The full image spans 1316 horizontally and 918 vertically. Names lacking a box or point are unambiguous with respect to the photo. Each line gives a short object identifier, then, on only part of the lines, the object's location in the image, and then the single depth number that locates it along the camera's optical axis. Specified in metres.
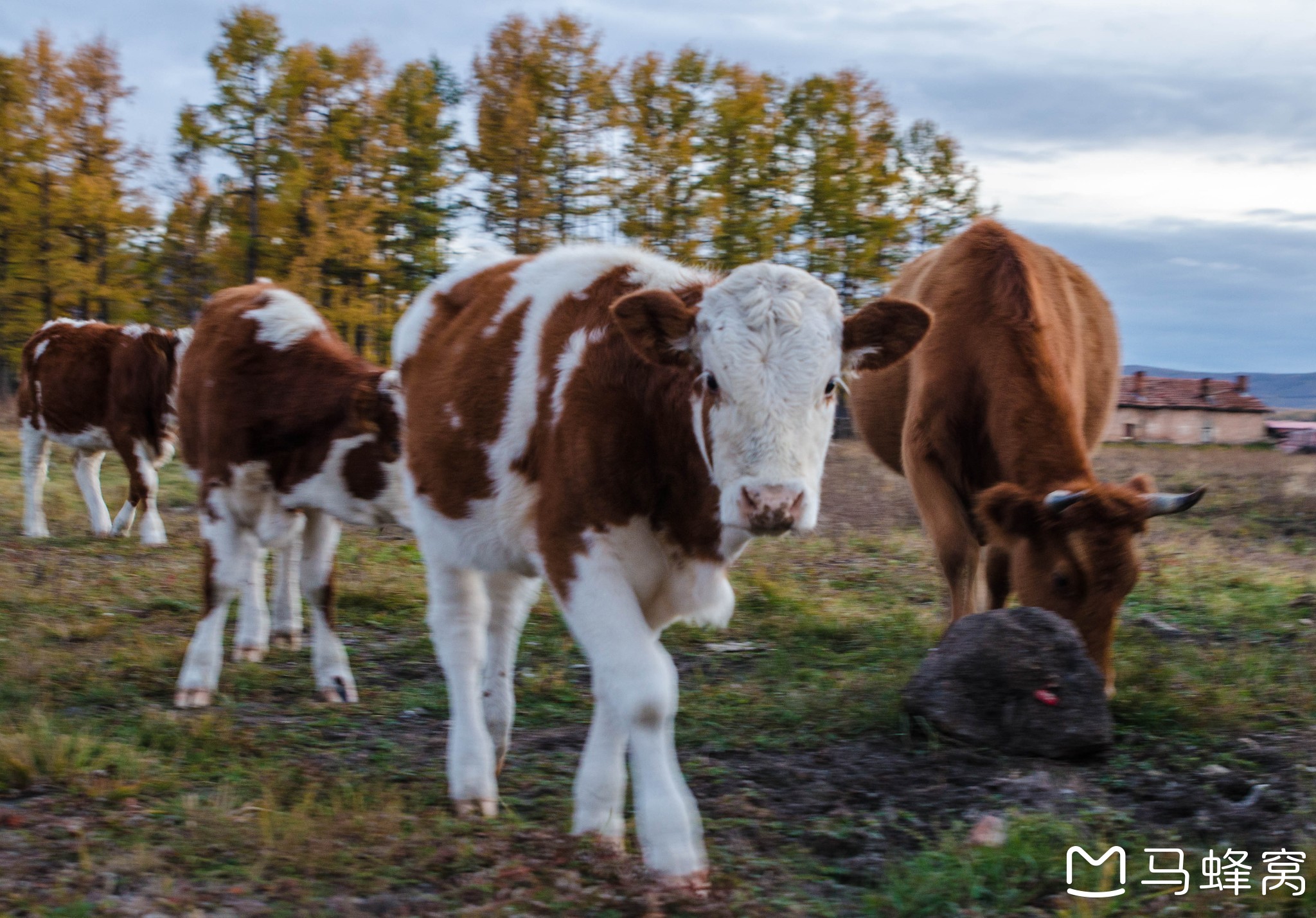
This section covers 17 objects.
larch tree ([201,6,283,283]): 25.02
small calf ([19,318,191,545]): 10.38
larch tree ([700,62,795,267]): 26.88
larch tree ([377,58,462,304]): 25.97
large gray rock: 4.48
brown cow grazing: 4.79
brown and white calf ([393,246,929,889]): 3.07
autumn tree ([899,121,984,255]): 30.98
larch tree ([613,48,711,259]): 26.52
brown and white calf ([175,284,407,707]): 5.64
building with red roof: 66.75
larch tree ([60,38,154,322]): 24.69
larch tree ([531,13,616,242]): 26.14
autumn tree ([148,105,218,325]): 25.19
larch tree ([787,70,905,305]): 27.81
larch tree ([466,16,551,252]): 25.33
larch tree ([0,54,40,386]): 24.34
